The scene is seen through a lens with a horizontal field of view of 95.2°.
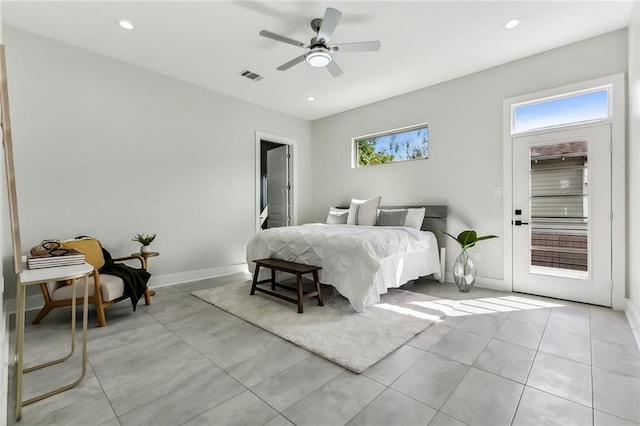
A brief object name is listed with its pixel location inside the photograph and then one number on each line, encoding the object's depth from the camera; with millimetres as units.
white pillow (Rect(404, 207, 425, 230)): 4164
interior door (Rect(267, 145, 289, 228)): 6047
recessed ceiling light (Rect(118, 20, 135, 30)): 2938
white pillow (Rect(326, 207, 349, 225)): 4917
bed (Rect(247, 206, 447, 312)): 3006
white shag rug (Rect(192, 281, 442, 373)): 2209
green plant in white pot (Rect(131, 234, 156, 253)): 3549
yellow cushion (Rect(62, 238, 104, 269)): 3023
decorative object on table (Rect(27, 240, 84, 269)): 1761
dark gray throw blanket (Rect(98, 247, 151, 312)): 2986
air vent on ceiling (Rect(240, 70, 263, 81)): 4000
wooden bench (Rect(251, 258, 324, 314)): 3014
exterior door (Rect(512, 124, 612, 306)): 3148
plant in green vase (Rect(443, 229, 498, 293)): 3754
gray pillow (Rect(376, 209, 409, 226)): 4242
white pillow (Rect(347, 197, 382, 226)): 4480
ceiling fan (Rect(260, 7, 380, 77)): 2578
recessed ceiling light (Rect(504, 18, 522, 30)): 2896
